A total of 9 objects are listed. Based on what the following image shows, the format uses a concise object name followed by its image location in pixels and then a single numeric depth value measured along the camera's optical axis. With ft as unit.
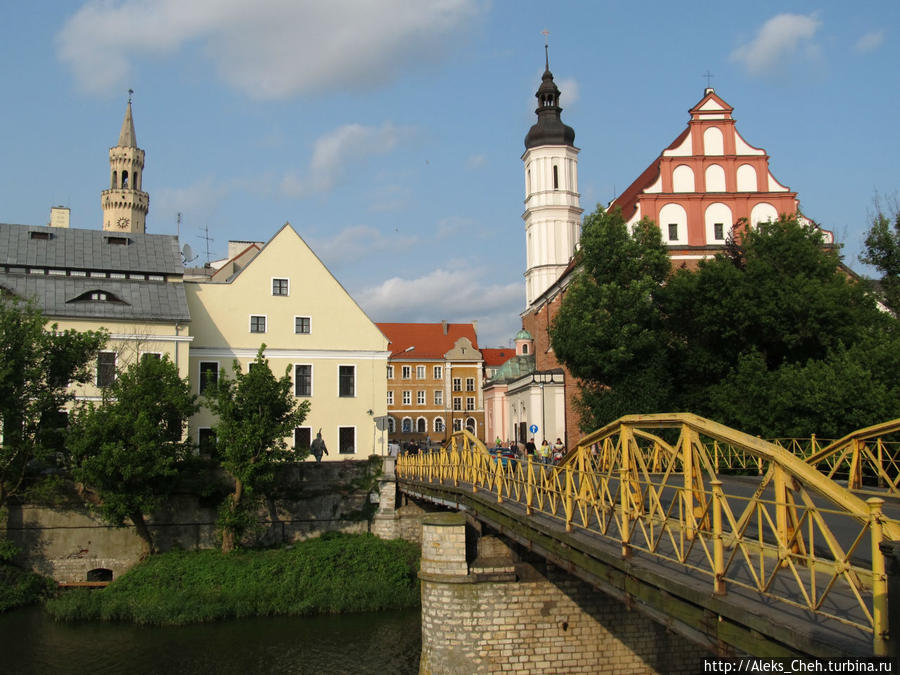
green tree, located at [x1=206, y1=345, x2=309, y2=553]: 86.17
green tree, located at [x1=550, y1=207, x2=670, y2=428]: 100.48
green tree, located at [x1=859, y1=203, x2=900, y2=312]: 94.79
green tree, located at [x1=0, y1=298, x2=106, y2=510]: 82.12
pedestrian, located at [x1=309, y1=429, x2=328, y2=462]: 110.11
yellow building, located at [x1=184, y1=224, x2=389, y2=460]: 115.34
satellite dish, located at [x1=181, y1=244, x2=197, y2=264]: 152.35
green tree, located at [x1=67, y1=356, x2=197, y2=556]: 81.15
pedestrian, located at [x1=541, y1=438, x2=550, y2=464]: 104.05
